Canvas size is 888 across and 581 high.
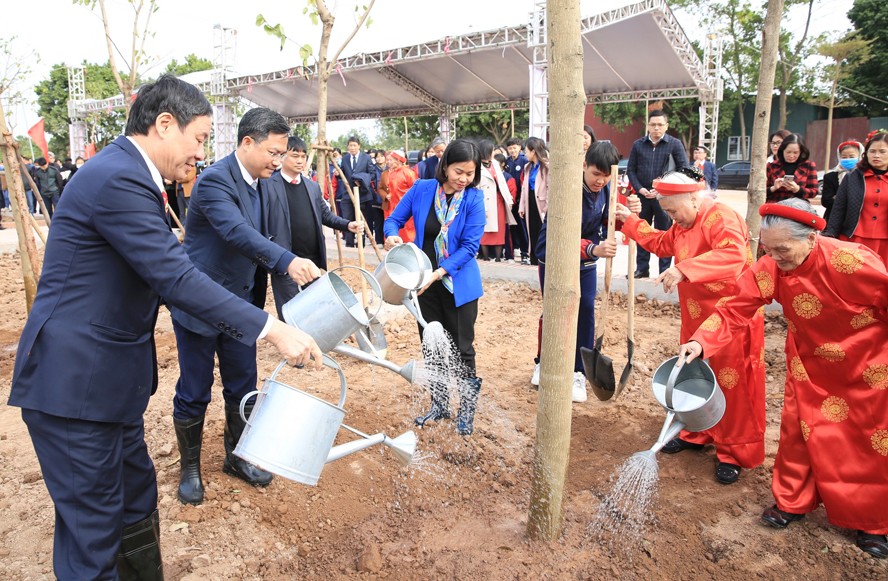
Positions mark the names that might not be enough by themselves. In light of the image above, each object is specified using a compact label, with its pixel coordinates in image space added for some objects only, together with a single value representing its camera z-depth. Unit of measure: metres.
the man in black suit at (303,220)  4.20
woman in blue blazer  3.36
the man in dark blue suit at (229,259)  2.75
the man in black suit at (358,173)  10.00
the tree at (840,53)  22.62
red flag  11.96
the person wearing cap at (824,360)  2.51
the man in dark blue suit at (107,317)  1.76
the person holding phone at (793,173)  5.82
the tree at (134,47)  5.99
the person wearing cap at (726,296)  3.12
